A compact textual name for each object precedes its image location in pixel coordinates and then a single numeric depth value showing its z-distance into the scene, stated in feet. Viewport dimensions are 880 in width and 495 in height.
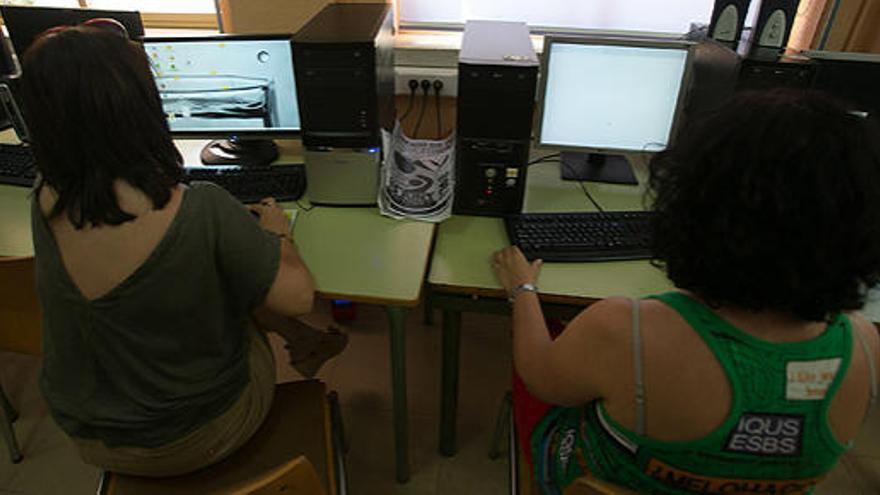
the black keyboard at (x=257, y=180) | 4.86
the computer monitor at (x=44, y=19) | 5.37
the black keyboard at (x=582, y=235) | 4.21
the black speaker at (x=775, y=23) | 4.60
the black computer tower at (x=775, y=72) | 4.46
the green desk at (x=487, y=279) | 3.95
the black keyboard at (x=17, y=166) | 5.19
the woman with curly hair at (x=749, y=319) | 2.14
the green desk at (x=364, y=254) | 3.84
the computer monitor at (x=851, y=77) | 4.70
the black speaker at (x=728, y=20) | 4.92
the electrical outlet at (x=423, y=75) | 6.18
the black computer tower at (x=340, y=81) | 4.10
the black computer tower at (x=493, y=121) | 4.07
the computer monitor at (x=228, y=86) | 4.91
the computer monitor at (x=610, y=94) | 4.71
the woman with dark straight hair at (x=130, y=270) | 2.67
